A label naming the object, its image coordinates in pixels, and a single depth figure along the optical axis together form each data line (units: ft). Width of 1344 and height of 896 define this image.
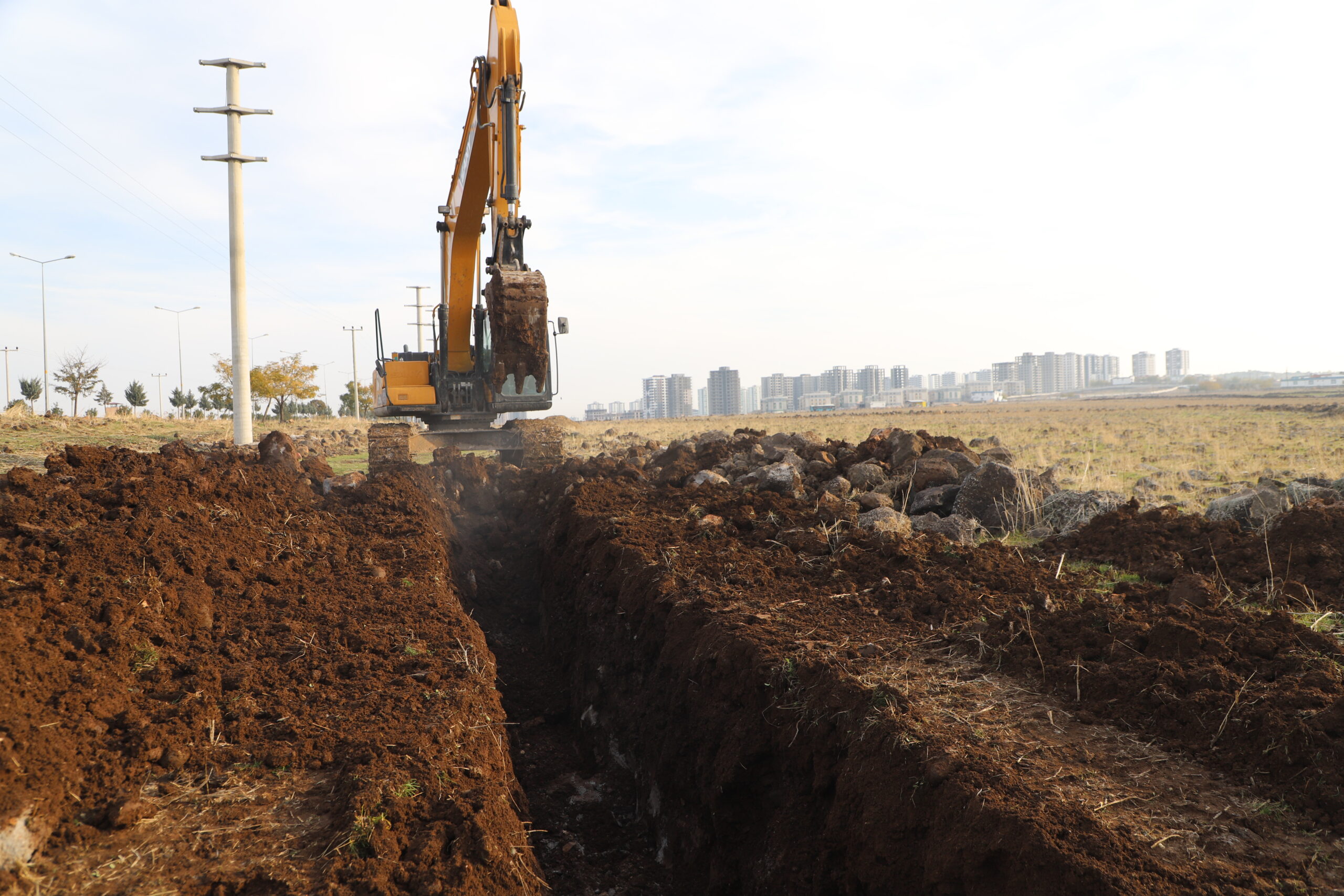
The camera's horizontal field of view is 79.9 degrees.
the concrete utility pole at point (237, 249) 66.13
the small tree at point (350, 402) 198.44
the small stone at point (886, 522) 25.11
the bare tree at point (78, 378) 124.88
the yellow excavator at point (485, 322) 34.86
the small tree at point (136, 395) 180.96
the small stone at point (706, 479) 32.76
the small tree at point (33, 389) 148.46
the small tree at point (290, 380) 137.90
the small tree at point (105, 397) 172.04
